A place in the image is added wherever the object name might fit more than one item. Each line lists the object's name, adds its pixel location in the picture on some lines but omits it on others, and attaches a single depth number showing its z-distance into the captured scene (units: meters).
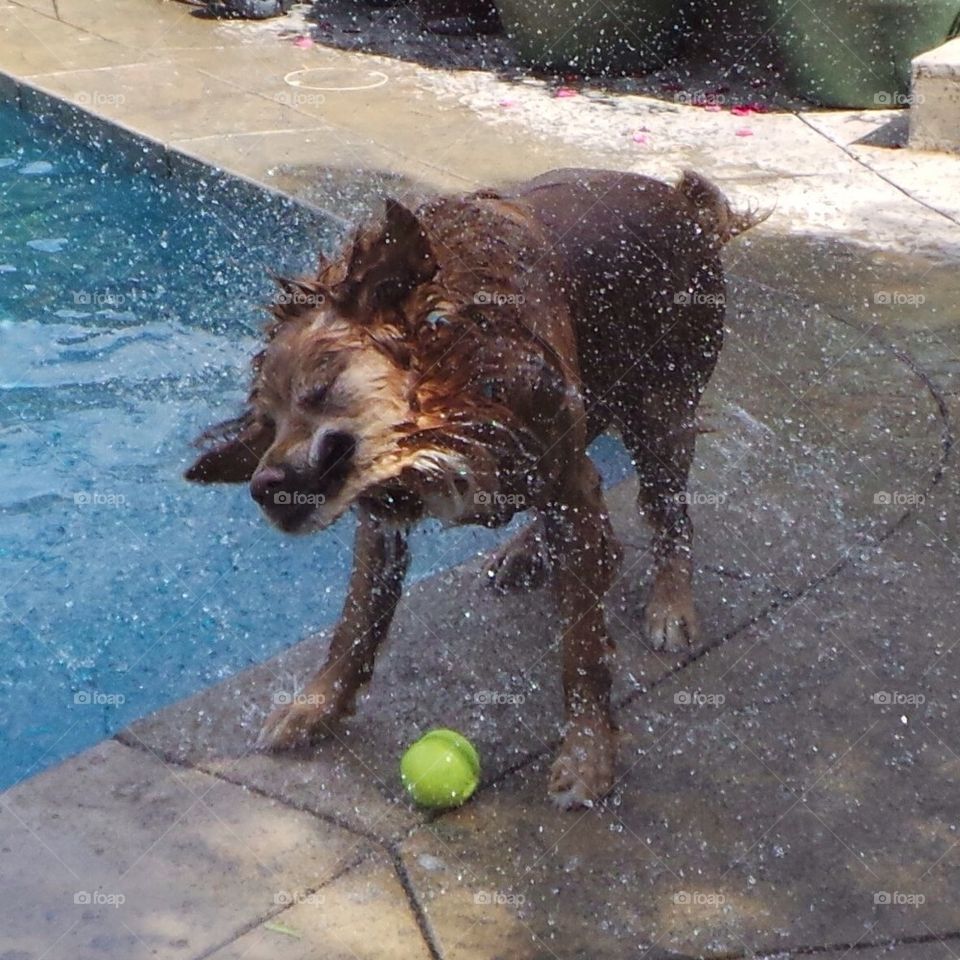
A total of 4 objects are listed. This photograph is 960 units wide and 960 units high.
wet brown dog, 2.72
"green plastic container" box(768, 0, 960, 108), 8.68
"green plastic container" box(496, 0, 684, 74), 9.71
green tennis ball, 3.41
